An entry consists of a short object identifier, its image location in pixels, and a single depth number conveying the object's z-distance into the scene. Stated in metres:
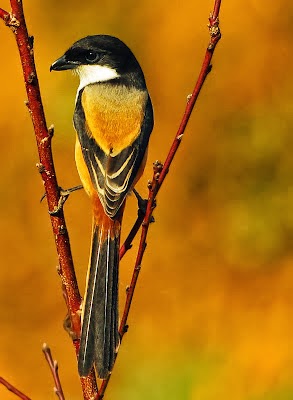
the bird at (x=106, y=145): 6.14
